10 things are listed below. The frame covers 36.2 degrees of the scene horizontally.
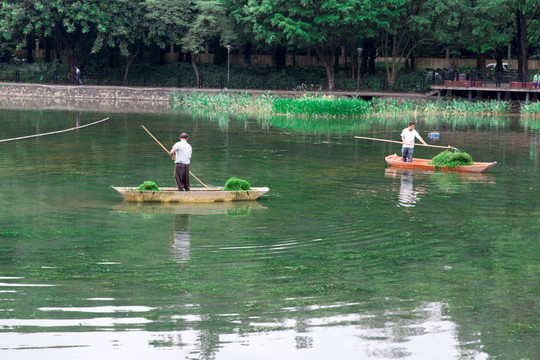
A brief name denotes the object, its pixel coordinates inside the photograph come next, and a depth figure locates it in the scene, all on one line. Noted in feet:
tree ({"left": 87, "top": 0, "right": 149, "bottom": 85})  220.43
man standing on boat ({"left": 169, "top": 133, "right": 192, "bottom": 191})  62.69
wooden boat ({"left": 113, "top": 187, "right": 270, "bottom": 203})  61.77
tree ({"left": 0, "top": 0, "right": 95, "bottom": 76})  217.15
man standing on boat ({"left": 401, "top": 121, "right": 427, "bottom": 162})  84.33
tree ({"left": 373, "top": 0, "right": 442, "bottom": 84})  196.24
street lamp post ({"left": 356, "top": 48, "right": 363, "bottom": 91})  196.95
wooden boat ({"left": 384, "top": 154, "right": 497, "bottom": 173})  83.97
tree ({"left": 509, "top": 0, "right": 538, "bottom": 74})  189.88
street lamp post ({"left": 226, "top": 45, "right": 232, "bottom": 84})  211.82
